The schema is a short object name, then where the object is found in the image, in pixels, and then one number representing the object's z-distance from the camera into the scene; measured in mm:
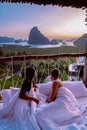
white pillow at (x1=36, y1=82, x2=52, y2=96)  4156
